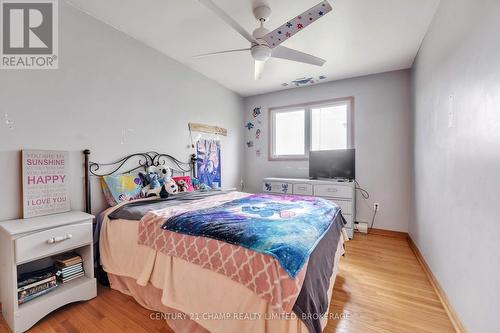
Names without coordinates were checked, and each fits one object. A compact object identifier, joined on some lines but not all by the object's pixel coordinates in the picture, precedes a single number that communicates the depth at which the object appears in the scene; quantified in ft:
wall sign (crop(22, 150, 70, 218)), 5.51
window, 12.23
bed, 3.34
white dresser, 10.68
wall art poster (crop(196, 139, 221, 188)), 11.30
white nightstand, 4.56
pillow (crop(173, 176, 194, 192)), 8.87
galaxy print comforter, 3.58
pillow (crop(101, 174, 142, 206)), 7.06
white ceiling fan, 5.38
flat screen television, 11.42
